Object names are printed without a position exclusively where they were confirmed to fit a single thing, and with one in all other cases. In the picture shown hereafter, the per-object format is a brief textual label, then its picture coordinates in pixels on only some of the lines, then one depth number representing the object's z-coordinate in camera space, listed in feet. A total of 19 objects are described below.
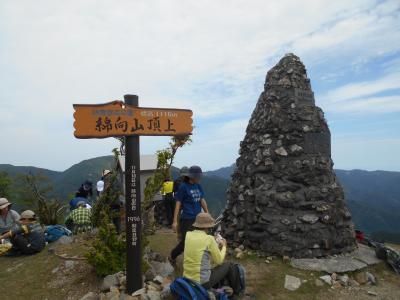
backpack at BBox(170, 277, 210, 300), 16.46
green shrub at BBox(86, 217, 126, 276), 22.22
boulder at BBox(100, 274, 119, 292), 20.87
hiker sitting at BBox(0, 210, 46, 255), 29.19
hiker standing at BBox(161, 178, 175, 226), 43.42
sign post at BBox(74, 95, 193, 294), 18.86
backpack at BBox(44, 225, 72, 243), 33.04
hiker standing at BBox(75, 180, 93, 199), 40.52
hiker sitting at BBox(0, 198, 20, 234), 31.53
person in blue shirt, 22.91
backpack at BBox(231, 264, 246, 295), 19.77
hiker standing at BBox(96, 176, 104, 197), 39.52
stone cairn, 28.12
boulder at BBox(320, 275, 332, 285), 23.94
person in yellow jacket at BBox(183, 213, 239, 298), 17.31
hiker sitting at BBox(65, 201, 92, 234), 33.37
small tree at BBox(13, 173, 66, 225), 39.09
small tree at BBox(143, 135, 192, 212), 23.50
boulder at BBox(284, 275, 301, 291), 23.32
